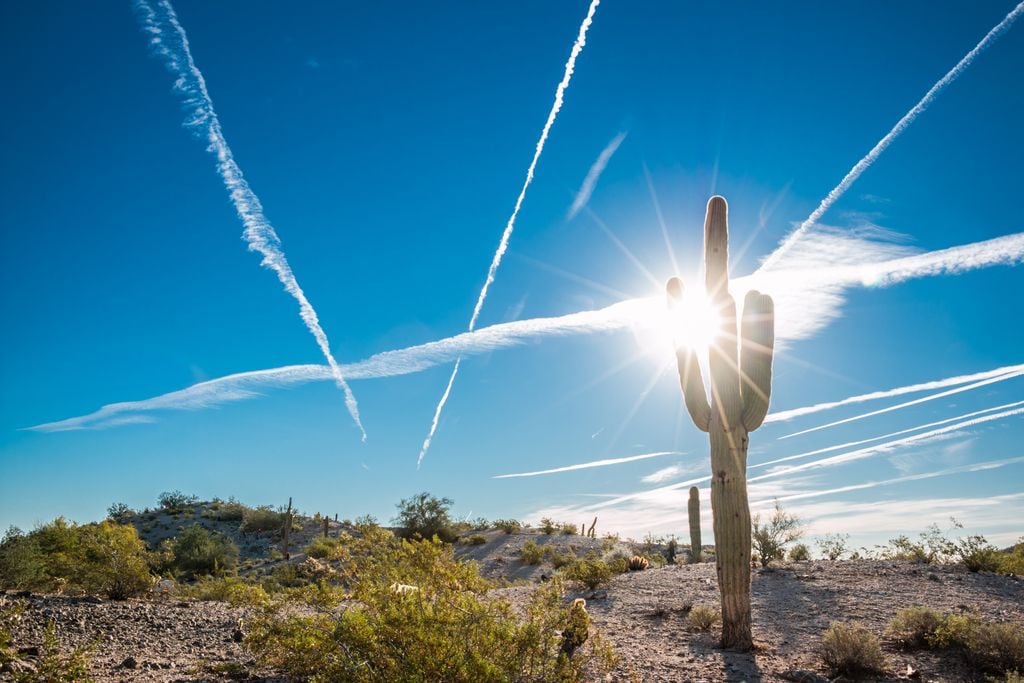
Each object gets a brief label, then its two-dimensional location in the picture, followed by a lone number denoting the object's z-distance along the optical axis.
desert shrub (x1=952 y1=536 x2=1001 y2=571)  15.18
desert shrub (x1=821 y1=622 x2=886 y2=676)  7.85
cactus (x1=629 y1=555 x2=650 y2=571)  18.84
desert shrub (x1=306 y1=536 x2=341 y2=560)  25.58
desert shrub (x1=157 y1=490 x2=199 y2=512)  40.06
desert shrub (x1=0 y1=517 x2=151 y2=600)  12.24
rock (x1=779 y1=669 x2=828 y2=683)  7.68
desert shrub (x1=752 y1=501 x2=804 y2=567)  18.95
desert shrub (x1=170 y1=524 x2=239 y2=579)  25.20
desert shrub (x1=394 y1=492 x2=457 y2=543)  32.34
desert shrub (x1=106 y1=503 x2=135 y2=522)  37.84
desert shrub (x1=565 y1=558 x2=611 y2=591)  15.66
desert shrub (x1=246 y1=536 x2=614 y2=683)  5.29
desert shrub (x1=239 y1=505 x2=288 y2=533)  34.78
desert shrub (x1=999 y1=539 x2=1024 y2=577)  14.95
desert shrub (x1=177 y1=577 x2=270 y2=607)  14.19
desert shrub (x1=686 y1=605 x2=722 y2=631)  10.56
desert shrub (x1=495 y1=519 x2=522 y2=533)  32.97
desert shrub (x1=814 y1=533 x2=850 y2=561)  19.08
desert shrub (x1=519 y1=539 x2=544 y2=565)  24.17
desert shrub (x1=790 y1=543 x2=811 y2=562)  20.17
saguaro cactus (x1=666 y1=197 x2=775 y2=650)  9.45
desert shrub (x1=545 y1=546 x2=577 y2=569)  22.25
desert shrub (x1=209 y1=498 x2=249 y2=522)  37.22
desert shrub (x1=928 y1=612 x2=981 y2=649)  8.62
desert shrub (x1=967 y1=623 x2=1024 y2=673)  7.84
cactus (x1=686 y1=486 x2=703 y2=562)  20.84
